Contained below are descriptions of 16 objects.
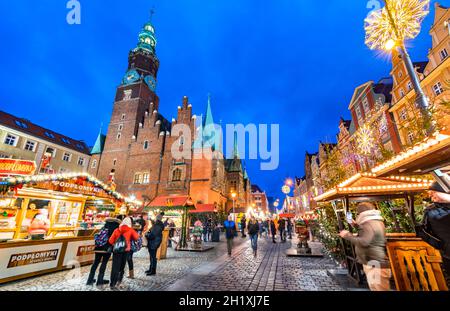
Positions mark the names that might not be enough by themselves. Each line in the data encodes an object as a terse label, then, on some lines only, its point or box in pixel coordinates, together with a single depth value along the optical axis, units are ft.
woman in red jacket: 17.65
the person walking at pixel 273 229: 55.35
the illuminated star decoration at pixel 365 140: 45.72
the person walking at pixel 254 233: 35.92
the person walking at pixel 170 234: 49.71
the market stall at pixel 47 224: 19.52
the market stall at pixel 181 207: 44.62
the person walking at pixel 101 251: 18.45
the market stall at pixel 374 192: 16.38
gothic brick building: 90.38
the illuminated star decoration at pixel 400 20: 23.34
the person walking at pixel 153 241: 22.38
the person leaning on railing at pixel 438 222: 9.59
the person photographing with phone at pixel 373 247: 10.22
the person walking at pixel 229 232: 35.50
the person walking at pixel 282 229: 56.89
